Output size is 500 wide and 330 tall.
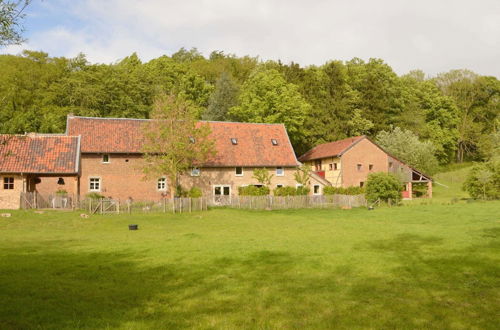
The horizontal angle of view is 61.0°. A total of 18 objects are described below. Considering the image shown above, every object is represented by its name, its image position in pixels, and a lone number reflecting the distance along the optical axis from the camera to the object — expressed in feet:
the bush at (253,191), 125.70
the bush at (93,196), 115.19
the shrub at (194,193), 125.49
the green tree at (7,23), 32.40
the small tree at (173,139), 119.65
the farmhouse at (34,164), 107.24
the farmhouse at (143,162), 133.59
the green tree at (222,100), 197.16
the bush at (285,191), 126.93
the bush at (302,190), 129.80
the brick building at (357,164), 167.02
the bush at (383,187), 126.98
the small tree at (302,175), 146.10
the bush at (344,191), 133.59
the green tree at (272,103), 181.68
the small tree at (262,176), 142.92
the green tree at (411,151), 198.49
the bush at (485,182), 144.77
